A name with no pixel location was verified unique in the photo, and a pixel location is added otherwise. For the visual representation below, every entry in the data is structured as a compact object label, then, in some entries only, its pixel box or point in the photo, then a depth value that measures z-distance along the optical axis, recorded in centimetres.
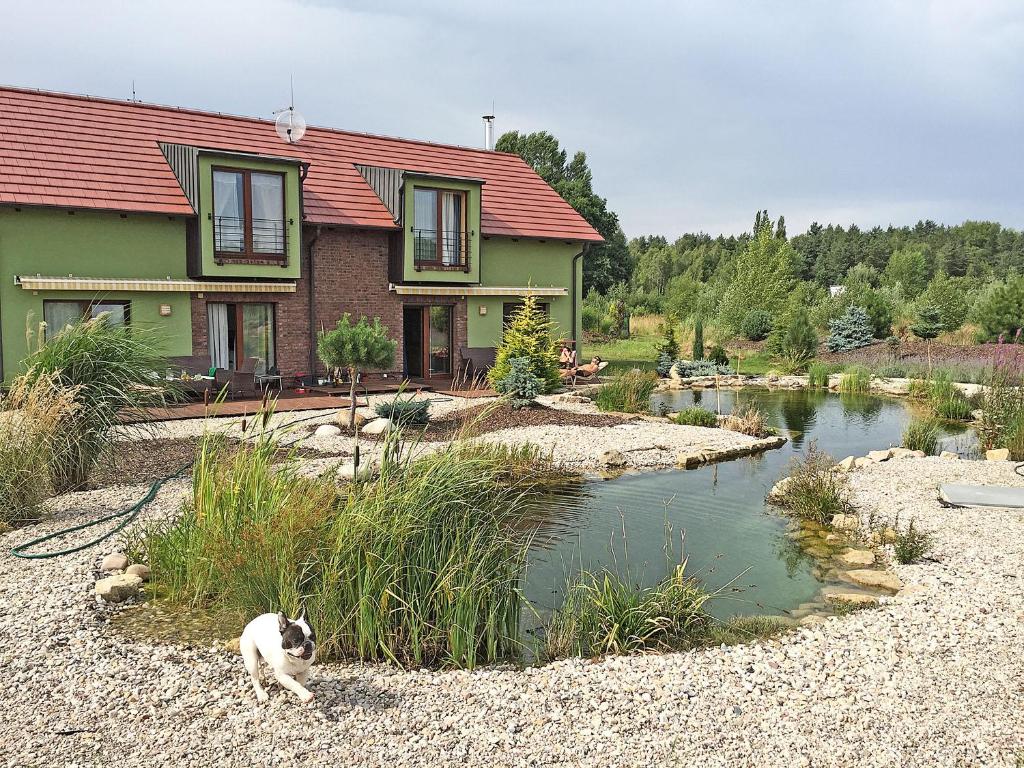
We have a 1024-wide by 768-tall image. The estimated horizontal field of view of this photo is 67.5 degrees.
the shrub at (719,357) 2262
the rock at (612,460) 1042
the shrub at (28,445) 663
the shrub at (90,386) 730
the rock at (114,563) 572
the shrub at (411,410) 1063
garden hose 586
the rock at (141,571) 559
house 1427
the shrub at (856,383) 1936
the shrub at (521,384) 1421
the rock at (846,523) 777
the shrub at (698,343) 2309
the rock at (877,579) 621
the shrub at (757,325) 2838
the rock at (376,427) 1118
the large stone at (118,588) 523
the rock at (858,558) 682
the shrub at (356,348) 1269
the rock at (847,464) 1021
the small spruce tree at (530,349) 1551
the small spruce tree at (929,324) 2662
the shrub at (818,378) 2017
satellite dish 1720
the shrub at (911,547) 662
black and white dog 365
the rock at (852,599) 583
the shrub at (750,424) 1295
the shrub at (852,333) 2611
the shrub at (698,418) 1347
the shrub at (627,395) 1449
